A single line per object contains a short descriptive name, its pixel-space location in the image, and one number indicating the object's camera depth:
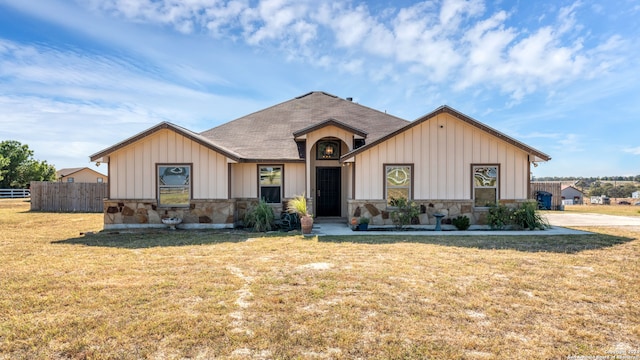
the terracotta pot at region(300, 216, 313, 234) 10.32
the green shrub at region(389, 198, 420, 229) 11.29
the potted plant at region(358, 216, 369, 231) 11.18
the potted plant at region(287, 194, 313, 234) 10.33
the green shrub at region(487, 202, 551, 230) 11.28
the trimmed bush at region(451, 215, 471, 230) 11.41
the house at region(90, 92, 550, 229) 11.74
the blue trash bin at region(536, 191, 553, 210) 20.86
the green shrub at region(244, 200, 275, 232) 11.55
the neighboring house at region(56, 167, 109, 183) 49.36
